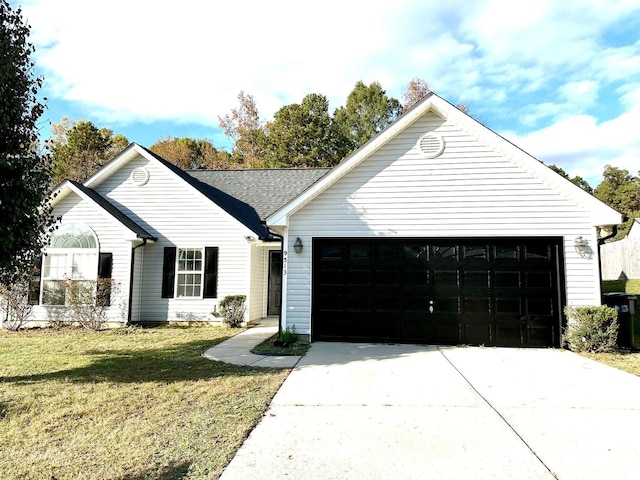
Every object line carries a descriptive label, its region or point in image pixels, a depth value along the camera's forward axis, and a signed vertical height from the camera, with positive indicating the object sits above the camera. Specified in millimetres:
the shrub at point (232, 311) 11992 -1272
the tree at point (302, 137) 30531 +10818
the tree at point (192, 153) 32750 +10269
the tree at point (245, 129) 31859 +11736
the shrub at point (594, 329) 8086 -1201
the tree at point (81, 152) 27891 +8634
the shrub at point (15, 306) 11656 -1146
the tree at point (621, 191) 38438 +8707
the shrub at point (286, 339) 8789 -1593
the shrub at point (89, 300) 11594 -956
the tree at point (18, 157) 5859 +1834
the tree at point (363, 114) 32375 +13539
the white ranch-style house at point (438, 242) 8883 +735
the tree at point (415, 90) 30578 +14631
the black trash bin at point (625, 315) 8586 -944
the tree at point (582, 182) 45094 +10886
